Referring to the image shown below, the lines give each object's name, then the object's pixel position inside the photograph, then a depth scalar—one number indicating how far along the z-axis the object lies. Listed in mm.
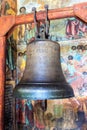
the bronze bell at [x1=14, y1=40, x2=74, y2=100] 896
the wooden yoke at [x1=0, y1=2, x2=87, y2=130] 1027
